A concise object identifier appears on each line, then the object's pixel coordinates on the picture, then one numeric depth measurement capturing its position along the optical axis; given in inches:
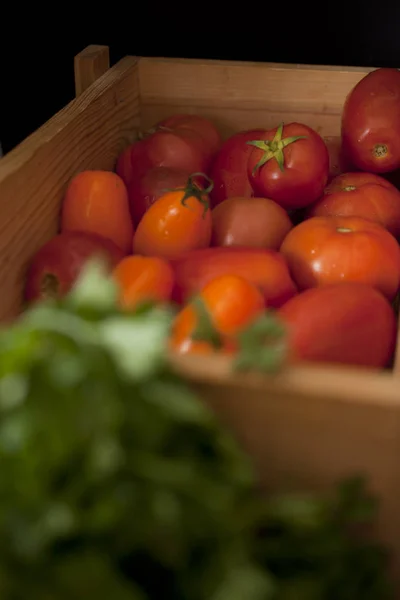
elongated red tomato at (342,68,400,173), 39.4
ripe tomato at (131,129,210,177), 40.7
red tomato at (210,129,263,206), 40.6
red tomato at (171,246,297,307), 34.6
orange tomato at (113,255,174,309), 33.7
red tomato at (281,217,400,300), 35.0
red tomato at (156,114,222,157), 42.0
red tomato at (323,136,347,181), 42.3
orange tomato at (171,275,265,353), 30.3
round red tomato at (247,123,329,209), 38.1
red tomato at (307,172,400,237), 38.3
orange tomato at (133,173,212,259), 36.3
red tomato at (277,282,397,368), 31.8
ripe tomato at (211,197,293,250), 37.4
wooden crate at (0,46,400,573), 27.6
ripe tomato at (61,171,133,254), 37.5
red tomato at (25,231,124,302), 34.7
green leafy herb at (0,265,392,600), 23.2
